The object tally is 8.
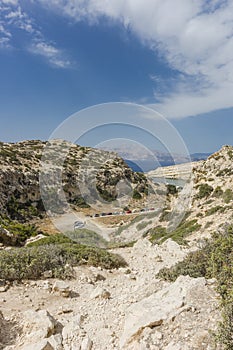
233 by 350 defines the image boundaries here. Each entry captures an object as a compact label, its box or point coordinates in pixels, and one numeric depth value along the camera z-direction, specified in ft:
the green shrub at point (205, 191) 69.15
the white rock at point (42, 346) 12.71
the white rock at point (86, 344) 13.25
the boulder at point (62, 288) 21.41
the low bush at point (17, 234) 46.60
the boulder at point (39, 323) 14.46
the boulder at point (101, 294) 19.94
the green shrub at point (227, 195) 56.65
